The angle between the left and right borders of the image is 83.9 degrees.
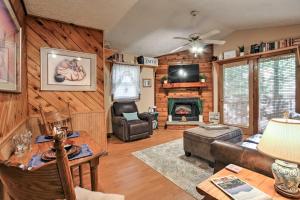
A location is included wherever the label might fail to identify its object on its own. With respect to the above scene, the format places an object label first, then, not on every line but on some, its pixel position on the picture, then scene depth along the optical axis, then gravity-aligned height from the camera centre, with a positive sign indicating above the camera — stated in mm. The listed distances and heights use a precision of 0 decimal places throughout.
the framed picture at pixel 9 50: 1289 +452
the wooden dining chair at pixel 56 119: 2179 -265
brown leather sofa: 1413 -551
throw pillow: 4530 -458
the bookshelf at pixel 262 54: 3807 +1156
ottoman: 2795 -702
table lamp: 947 -305
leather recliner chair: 4143 -631
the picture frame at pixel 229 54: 4829 +1322
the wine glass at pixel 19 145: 1365 -378
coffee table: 1082 -613
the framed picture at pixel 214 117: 3584 -391
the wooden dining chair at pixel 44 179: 734 -360
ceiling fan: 3399 +1217
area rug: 2318 -1112
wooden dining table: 1270 -451
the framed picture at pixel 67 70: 2682 +507
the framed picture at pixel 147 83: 5659 +563
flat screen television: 5652 +889
